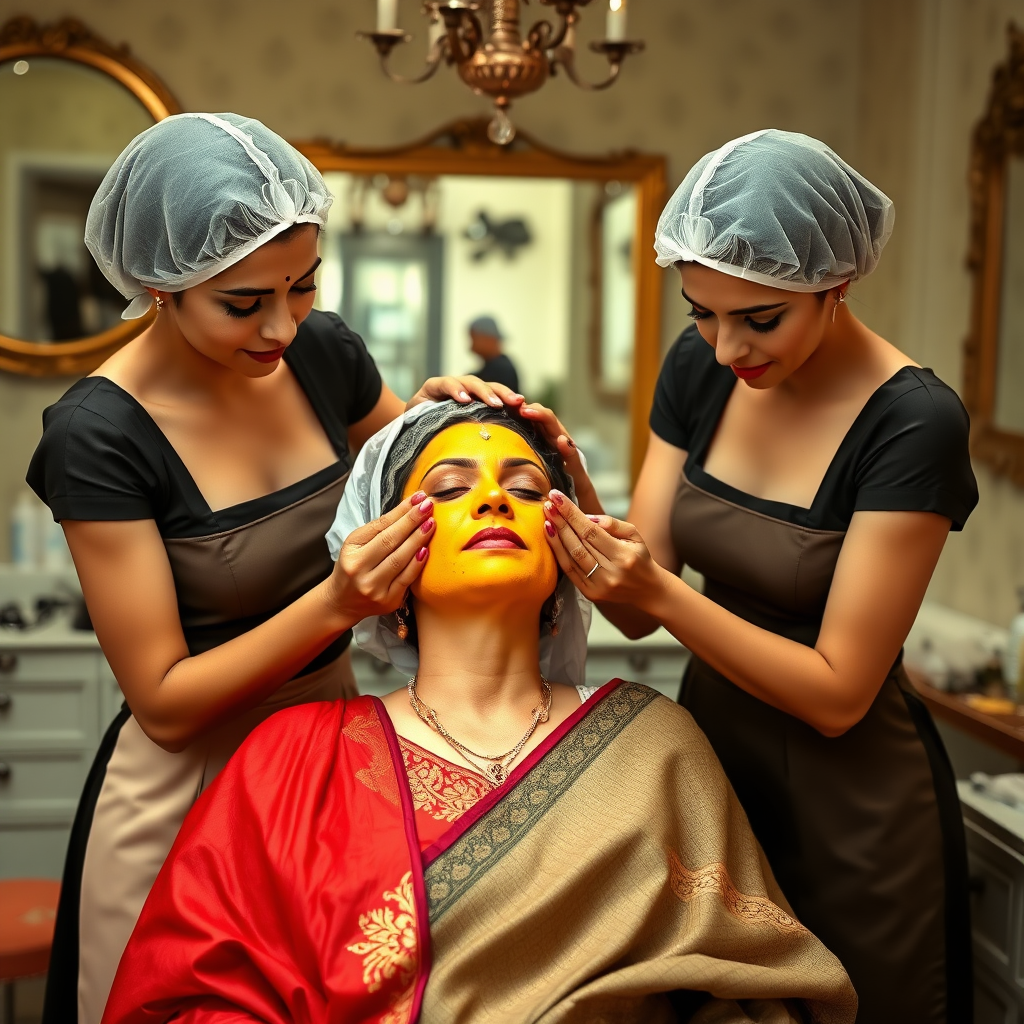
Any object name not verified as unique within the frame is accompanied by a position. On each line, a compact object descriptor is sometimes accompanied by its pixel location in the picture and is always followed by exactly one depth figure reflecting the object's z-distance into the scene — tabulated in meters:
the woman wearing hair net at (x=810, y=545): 1.44
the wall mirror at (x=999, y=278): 2.78
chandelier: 2.05
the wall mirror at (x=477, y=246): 3.26
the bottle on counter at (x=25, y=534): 3.29
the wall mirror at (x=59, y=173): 3.12
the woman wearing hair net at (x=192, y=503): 1.42
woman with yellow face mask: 1.25
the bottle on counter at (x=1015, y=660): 2.62
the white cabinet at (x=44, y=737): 2.99
